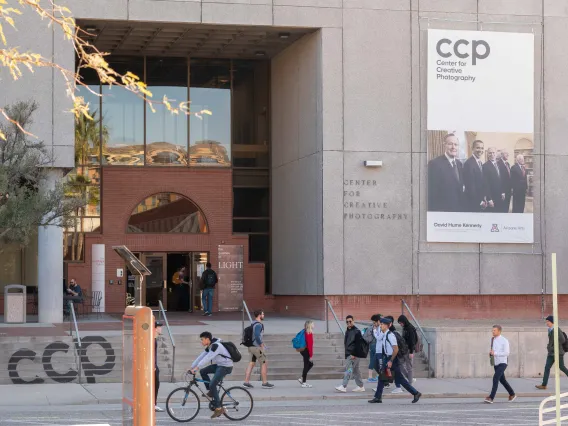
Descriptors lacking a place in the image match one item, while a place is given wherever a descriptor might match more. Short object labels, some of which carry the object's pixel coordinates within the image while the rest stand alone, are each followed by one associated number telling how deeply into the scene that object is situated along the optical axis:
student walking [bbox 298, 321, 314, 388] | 23.15
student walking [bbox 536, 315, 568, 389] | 22.94
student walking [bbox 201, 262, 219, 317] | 35.25
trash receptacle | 30.22
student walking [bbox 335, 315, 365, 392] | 22.53
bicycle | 17.48
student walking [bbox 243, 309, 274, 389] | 22.77
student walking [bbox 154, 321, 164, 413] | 17.14
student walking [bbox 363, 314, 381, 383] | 22.09
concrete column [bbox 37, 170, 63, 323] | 31.16
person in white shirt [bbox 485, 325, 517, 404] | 21.20
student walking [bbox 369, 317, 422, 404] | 21.06
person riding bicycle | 17.67
